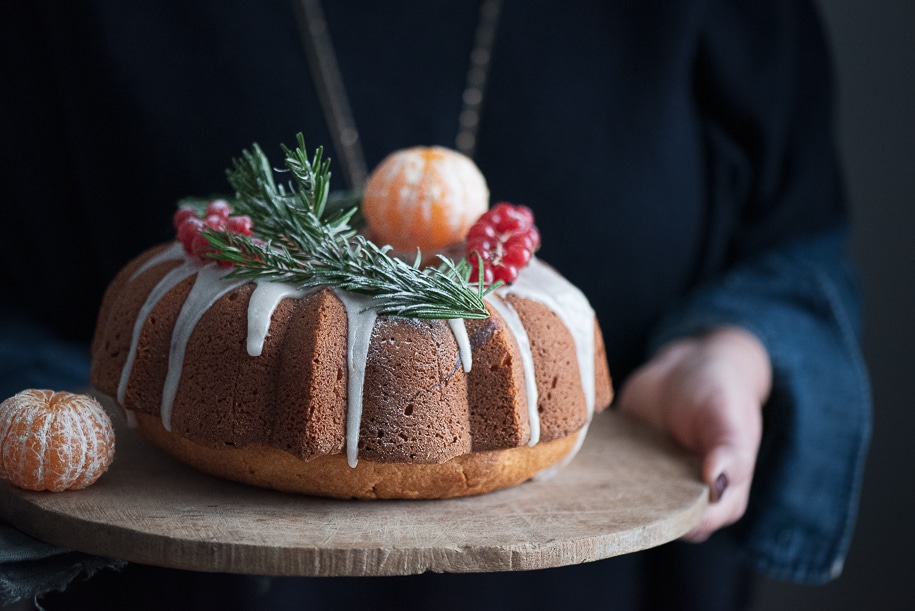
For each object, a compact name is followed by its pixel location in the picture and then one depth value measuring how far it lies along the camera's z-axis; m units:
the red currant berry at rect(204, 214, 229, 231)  0.74
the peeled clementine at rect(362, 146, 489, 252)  0.75
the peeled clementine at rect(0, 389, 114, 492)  0.68
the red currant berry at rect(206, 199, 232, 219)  0.74
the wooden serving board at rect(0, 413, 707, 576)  0.66
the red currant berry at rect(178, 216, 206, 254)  0.74
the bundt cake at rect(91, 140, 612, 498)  0.69
